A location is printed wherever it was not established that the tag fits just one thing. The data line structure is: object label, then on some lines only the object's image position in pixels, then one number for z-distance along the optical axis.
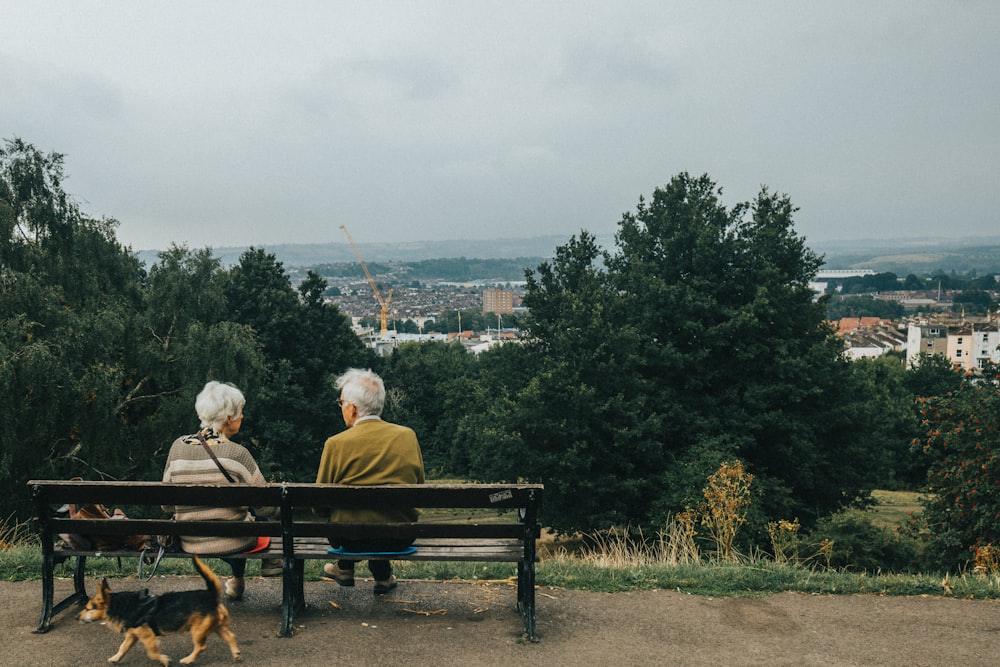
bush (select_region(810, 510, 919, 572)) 13.28
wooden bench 4.37
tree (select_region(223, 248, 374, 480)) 33.91
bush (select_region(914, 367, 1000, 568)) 13.73
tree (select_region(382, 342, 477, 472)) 50.31
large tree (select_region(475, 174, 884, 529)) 23.64
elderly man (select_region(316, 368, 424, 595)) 4.77
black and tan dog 4.11
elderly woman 4.64
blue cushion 4.69
